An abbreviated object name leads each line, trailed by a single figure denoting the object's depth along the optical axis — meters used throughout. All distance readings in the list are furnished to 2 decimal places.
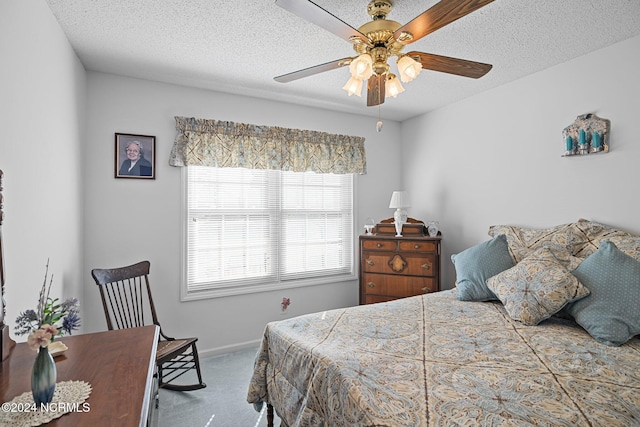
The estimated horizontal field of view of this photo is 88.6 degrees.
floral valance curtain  3.13
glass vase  0.94
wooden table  0.93
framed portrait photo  2.89
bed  1.19
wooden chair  2.43
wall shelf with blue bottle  2.51
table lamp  3.69
